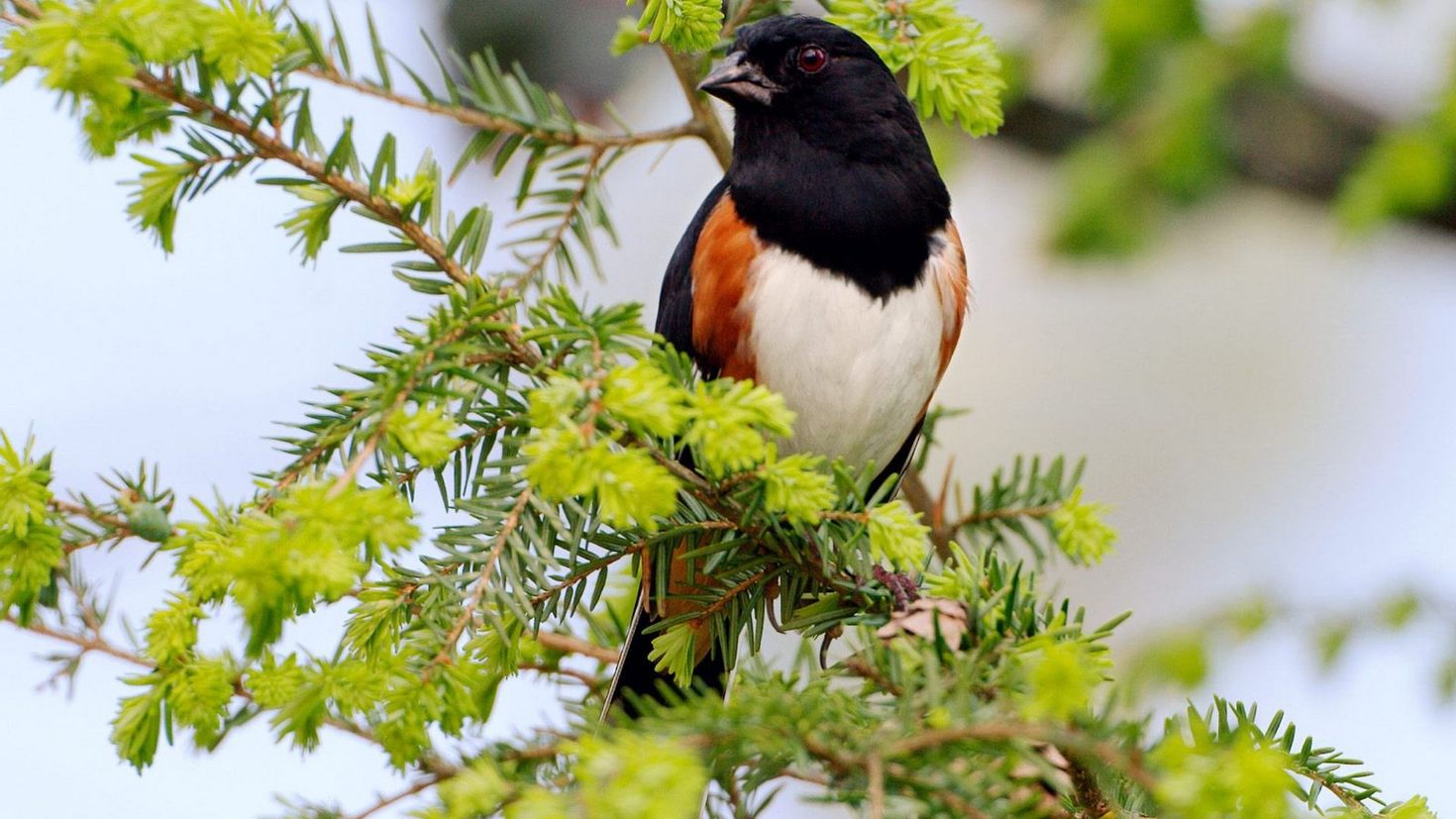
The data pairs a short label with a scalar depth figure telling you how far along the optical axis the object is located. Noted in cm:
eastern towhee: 503
